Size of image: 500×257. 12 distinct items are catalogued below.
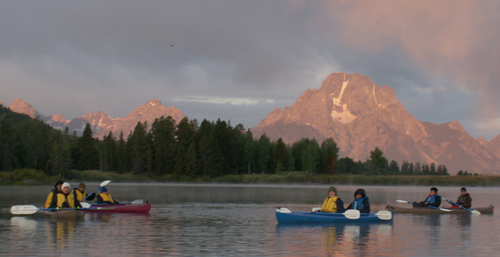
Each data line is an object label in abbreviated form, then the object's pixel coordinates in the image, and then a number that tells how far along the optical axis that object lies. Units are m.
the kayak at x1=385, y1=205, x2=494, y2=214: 36.53
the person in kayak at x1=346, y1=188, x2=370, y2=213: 28.72
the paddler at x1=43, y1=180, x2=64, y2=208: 28.69
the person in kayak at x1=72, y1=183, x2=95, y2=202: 33.57
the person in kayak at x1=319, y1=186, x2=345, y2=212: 27.88
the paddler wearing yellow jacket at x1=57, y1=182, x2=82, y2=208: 28.62
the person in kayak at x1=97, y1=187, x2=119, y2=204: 33.90
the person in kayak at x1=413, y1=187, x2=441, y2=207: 37.25
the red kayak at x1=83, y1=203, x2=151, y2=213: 33.14
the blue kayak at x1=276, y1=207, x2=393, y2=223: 27.14
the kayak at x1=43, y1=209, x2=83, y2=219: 28.09
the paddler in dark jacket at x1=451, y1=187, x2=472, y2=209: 38.19
